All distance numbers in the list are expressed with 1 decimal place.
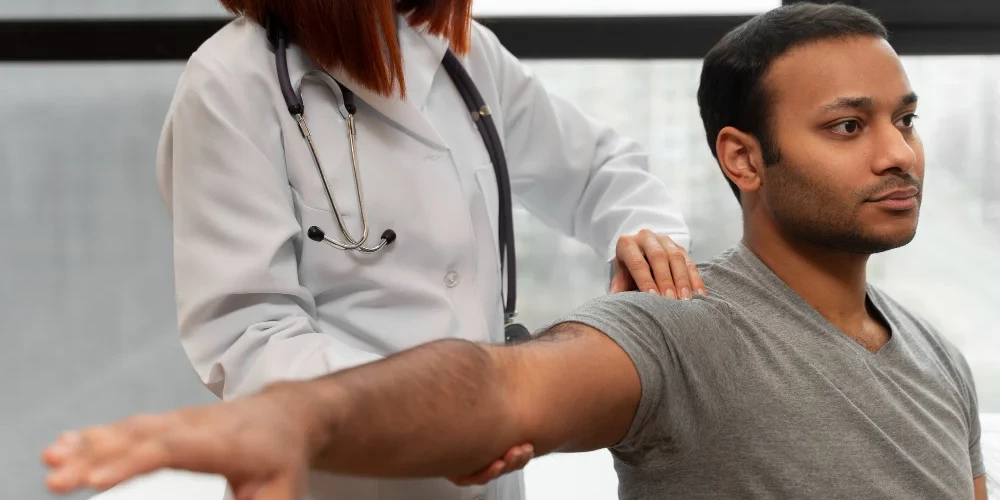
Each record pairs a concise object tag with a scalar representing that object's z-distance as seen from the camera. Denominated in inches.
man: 29.5
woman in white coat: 42.3
